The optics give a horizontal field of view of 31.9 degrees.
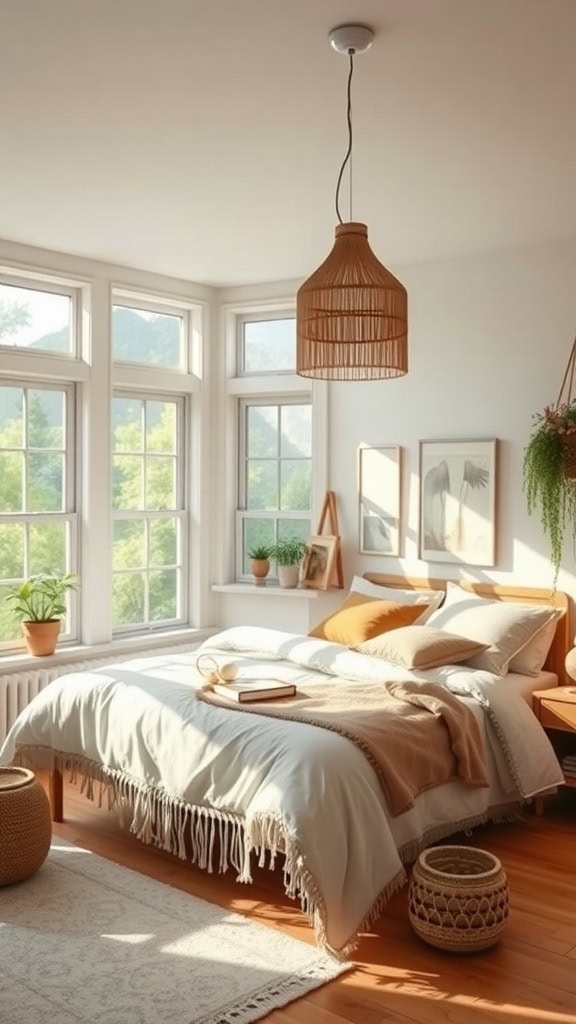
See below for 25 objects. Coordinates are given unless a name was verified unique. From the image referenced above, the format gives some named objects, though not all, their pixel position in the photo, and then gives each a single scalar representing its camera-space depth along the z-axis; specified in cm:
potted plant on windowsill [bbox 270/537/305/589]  624
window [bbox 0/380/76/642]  554
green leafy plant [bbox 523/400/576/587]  491
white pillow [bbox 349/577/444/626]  534
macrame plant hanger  512
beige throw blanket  362
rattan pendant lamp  326
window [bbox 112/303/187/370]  614
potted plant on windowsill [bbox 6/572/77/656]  543
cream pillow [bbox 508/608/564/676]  495
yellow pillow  512
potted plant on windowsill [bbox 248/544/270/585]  638
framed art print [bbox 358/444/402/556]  586
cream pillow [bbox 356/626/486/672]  461
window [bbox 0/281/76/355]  550
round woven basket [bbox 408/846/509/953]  327
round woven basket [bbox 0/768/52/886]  375
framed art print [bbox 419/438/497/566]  544
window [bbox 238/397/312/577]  641
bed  330
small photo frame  603
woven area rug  296
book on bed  407
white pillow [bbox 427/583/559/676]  479
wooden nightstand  465
